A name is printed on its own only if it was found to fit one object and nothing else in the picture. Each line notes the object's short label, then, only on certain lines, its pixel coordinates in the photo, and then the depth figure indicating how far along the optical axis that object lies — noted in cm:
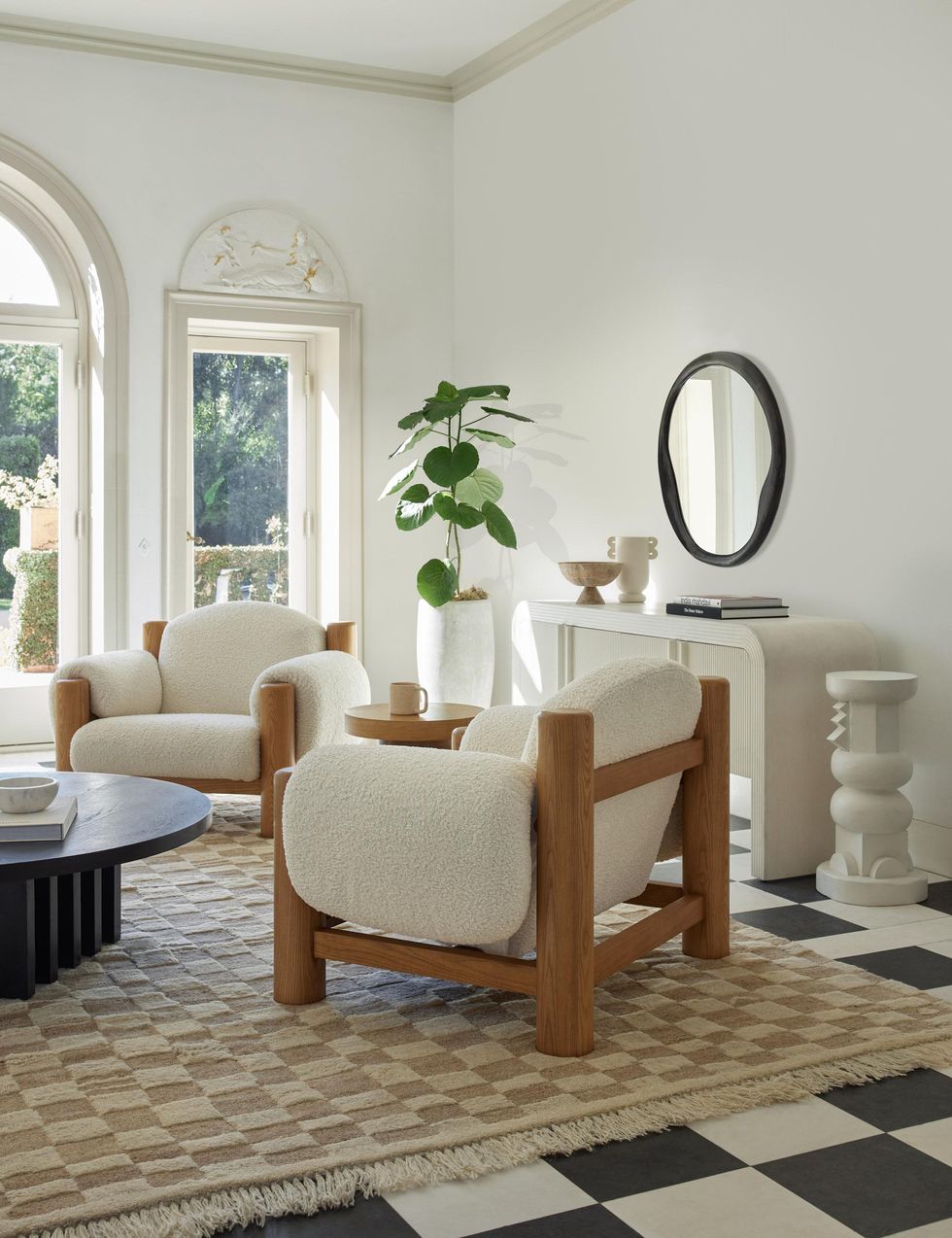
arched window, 605
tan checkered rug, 193
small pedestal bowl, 503
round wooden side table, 420
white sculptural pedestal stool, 352
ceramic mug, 438
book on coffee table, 273
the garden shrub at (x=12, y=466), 612
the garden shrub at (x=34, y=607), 614
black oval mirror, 447
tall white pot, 602
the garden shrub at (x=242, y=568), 655
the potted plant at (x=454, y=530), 582
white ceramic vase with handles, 501
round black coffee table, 265
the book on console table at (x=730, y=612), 402
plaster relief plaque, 618
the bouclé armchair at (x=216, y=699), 414
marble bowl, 285
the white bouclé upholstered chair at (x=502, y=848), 237
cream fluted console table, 374
